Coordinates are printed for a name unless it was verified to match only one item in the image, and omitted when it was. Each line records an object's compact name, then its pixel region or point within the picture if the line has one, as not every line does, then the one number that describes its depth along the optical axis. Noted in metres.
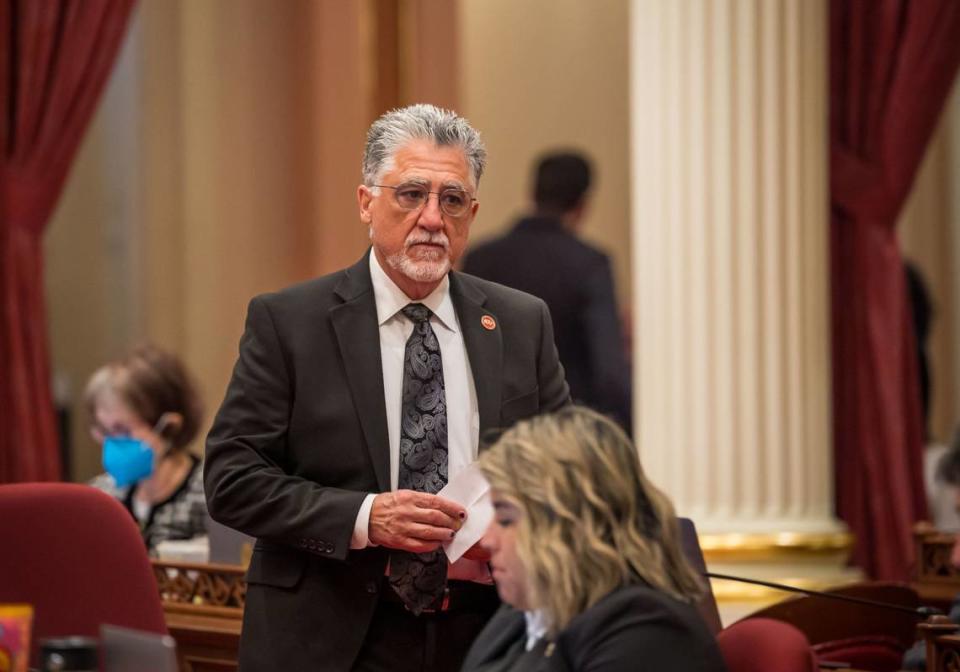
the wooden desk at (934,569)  7.69
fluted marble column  8.40
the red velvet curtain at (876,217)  9.94
